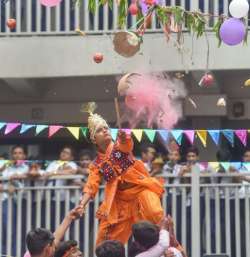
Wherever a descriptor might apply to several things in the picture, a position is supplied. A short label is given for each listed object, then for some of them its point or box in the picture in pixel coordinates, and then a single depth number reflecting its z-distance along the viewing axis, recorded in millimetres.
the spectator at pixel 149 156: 17110
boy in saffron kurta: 13156
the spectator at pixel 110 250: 9216
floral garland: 12688
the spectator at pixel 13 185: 16394
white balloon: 12660
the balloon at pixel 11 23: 15553
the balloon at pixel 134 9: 13101
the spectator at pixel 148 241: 9908
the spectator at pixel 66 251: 10374
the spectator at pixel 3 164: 16890
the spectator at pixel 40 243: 9430
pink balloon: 13241
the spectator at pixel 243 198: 16091
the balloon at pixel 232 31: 12523
